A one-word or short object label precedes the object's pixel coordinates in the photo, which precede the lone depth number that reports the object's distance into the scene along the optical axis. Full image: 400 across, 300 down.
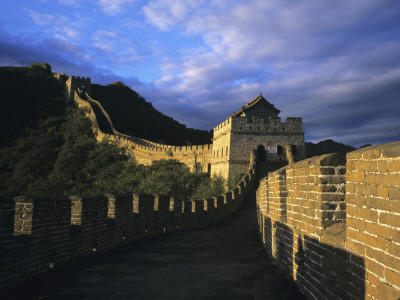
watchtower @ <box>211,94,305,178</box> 34.16
